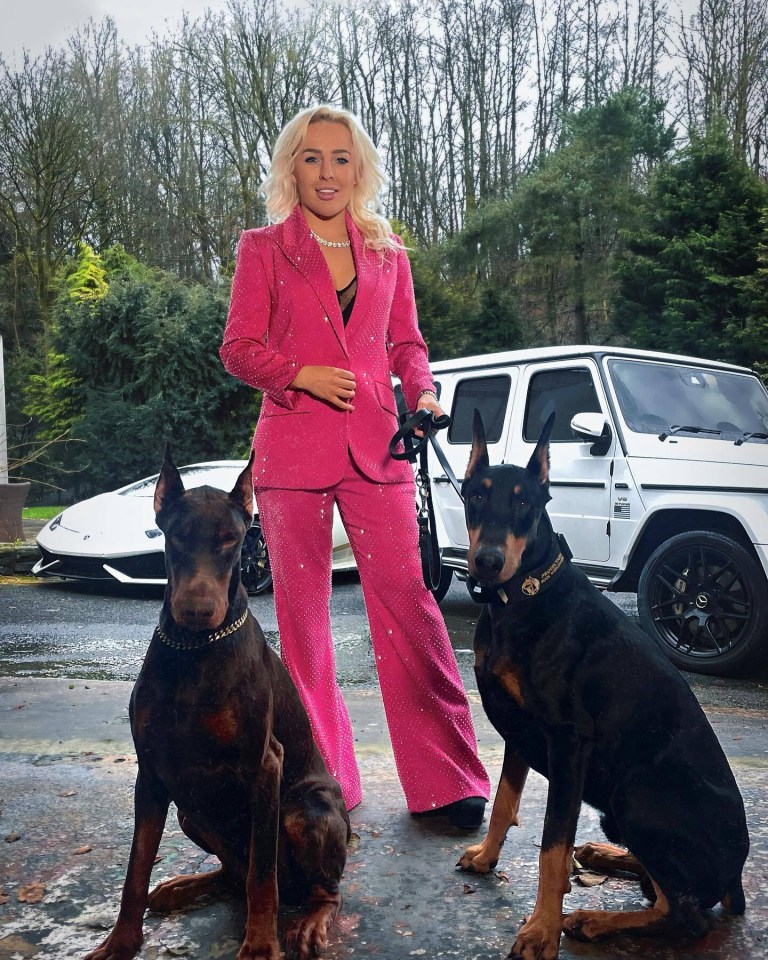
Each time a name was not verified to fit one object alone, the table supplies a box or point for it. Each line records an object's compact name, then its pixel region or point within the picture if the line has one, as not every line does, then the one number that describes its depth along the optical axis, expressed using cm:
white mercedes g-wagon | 628
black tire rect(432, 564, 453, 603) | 829
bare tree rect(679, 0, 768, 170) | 2195
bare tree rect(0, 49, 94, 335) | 2439
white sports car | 929
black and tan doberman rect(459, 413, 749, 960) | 251
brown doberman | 237
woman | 334
